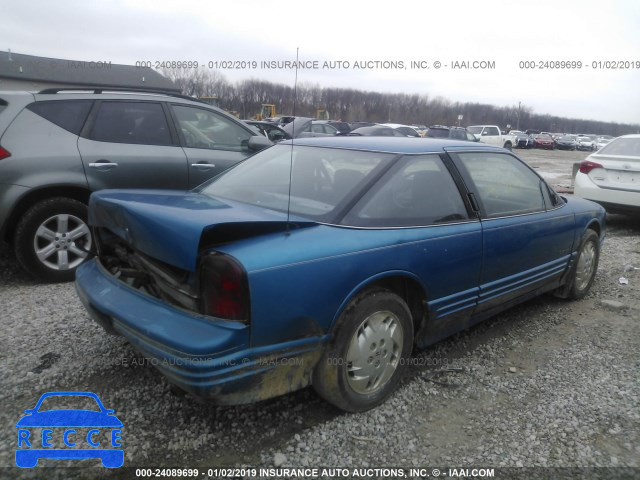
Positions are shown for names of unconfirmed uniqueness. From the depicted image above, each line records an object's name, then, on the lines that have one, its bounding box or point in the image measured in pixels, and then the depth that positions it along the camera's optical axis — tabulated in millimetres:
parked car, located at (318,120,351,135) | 23500
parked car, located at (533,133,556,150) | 41781
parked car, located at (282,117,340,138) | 19436
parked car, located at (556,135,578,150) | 44031
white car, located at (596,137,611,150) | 42906
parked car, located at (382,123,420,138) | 22058
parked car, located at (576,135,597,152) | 45969
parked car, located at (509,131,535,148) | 39469
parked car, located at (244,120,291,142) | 10722
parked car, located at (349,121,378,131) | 23570
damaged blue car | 2135
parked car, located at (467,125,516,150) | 30203
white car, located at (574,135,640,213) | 7129
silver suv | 4152
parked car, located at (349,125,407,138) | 17469
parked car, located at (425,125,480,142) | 20703
